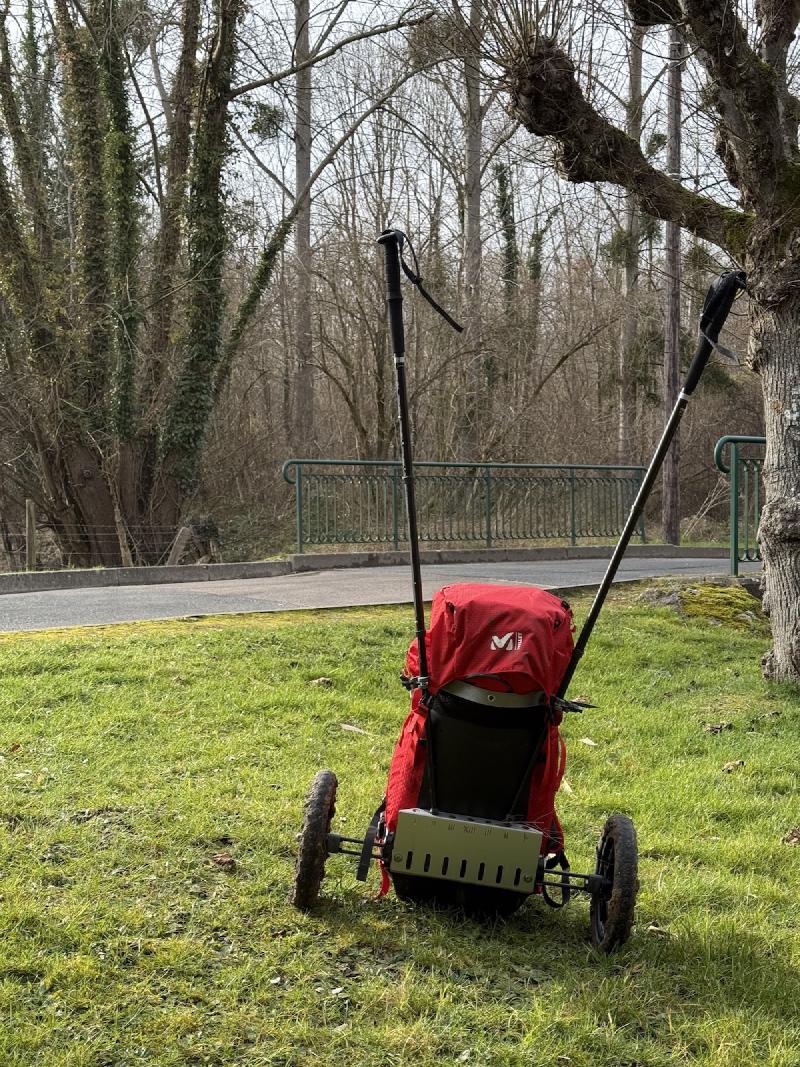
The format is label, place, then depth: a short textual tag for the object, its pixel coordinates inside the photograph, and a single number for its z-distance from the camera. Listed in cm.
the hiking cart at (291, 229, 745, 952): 335
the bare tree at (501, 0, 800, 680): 707
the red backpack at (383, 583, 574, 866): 341
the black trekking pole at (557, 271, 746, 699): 336
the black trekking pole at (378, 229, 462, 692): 346
